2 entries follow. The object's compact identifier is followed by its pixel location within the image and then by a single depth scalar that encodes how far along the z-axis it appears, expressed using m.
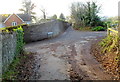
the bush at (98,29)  14.91
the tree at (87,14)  15.90
